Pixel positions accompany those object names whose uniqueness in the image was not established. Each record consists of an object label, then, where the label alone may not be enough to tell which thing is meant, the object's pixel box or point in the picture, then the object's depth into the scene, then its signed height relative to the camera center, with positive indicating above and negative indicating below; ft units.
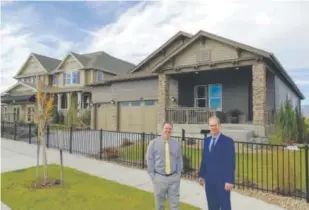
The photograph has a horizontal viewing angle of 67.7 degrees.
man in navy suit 11.39 -3.10
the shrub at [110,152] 29.60 -6.04
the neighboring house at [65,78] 82.36 +10.93
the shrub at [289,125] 36.56 -3.14
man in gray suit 12.16 -3.30
